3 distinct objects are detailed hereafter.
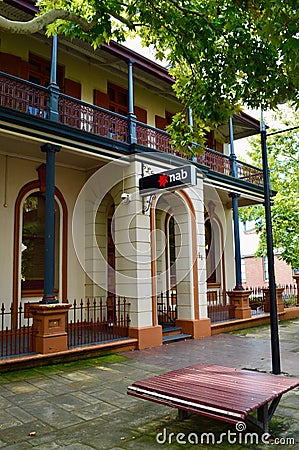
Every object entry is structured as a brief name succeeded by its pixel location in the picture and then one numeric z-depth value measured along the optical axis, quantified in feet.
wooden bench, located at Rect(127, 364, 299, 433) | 12.29
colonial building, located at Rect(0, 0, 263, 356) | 29.35
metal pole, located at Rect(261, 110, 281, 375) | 21.11
